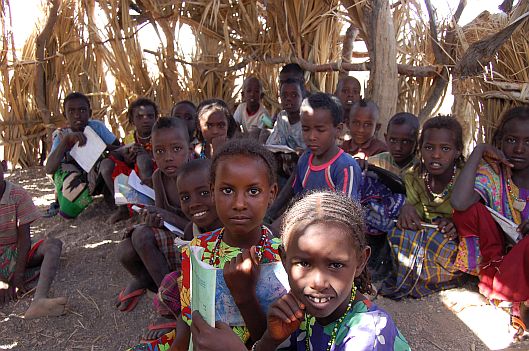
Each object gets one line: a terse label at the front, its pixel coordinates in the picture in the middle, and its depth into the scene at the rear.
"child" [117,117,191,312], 2.54
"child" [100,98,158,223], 3.69
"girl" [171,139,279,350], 1.62
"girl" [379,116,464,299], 2.56
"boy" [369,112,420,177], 2.94
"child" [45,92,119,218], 4.04
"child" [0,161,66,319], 2.90
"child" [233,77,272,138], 4.34
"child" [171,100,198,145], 3.84
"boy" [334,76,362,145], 3.95
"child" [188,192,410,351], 1.29
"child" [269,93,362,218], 2.52
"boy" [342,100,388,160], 3.21
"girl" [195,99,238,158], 3.27
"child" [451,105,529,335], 2.48
